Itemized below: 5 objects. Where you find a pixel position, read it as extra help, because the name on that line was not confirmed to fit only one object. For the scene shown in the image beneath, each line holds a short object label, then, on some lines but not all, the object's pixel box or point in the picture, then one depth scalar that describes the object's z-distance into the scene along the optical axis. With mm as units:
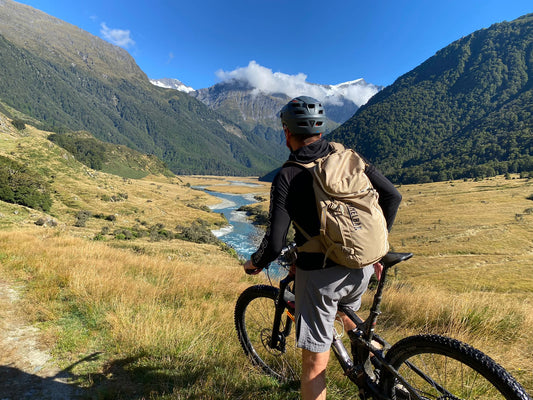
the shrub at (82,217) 33572
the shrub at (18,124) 91250
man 2229
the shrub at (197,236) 40469
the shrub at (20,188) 32344
